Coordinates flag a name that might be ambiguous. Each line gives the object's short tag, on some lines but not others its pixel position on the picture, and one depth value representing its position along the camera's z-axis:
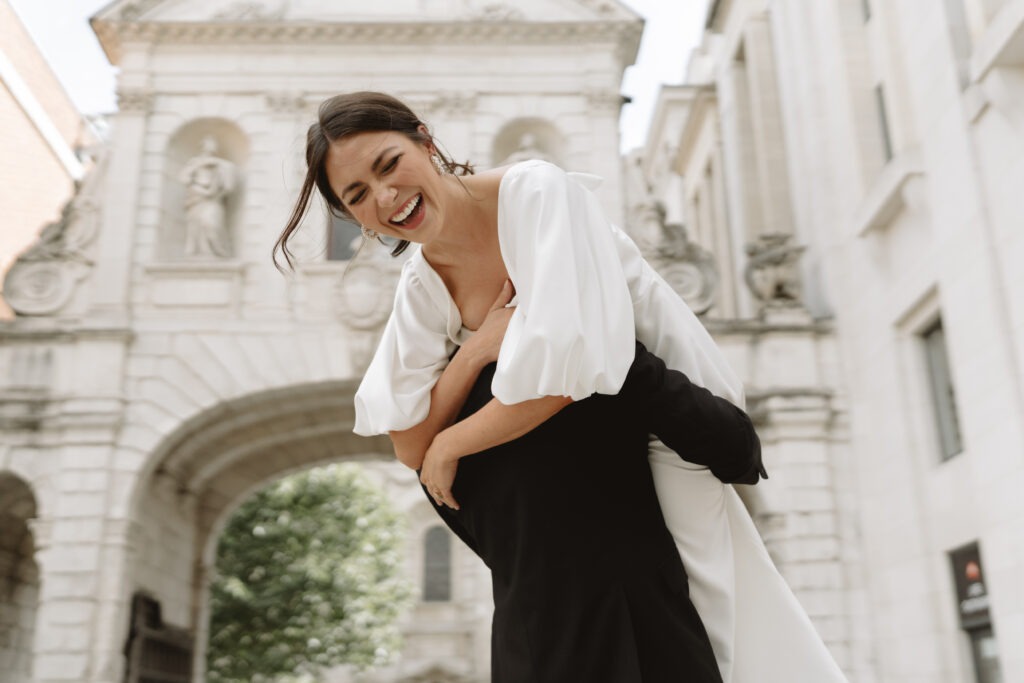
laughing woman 1.48
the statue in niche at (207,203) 13.80
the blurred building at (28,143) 16.88
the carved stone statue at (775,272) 13.04
